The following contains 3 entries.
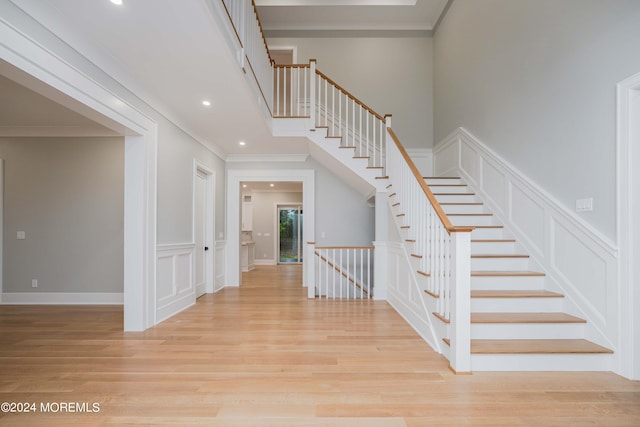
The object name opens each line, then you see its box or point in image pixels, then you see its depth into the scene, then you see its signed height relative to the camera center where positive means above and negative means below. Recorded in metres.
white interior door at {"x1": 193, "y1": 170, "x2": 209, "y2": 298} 5.39 -0.26
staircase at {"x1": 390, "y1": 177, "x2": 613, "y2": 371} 2.60 -0.91
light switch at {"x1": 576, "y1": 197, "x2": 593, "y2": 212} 2.80 +0.10
